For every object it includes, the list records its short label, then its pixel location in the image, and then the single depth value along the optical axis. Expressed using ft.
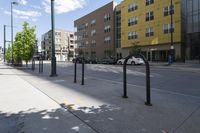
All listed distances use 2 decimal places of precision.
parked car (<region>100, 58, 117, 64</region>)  82.05
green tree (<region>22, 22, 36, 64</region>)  55.17
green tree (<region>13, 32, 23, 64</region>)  55.07
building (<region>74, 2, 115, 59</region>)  120.09
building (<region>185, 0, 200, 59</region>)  74.77
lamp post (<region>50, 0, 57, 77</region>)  31.44
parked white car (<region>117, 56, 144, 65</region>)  66.58
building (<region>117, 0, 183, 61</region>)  77.63
